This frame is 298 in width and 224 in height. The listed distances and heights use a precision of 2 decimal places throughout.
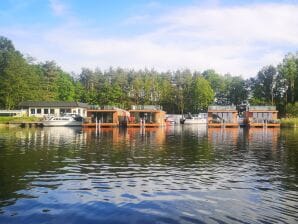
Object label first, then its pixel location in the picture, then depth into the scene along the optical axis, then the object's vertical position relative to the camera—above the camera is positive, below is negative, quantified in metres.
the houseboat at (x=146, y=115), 54.38 -1.05
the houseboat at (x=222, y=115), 58.23 -1.11
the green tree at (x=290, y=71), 71.06 +10.95
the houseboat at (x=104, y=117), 53.66 -1.45
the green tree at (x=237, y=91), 85.34 +6.38
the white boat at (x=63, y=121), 55.03 -2.34
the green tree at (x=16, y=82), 63.49 +7.25
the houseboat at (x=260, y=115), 56.69 -1.10
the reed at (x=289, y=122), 55.28 -2.59
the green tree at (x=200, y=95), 77.60 +4.69
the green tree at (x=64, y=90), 81.33 +6.52
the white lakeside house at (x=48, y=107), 62.68 +0.77
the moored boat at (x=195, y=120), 68.77 -2.64
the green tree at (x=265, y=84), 77.13 +7.90
